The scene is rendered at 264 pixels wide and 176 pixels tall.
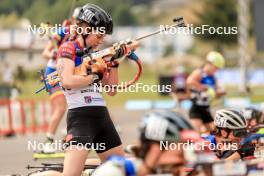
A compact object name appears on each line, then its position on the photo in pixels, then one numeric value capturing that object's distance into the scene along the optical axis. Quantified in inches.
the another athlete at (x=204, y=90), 1196.5
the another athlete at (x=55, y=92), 1023.0
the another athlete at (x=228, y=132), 673.0
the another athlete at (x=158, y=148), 445.4
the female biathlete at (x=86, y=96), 622.2
